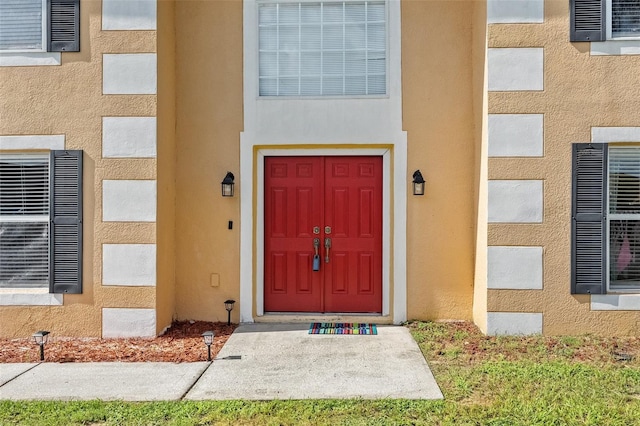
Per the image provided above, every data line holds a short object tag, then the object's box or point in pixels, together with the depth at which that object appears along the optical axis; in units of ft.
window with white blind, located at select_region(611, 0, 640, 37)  18.16
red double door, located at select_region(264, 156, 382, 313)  20.81
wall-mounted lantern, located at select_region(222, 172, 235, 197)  20.27
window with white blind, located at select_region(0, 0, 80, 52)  18.76
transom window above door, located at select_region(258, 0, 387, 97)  20.62
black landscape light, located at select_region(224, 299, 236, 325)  20.33
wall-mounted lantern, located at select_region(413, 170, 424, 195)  19.81
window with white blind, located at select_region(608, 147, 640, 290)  18.25
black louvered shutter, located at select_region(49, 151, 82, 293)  18.58
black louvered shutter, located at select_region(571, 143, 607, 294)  17.84
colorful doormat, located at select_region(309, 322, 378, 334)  19.21
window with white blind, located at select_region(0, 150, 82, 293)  19.10
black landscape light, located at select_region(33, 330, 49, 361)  16.02
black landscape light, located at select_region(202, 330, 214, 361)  15.74
